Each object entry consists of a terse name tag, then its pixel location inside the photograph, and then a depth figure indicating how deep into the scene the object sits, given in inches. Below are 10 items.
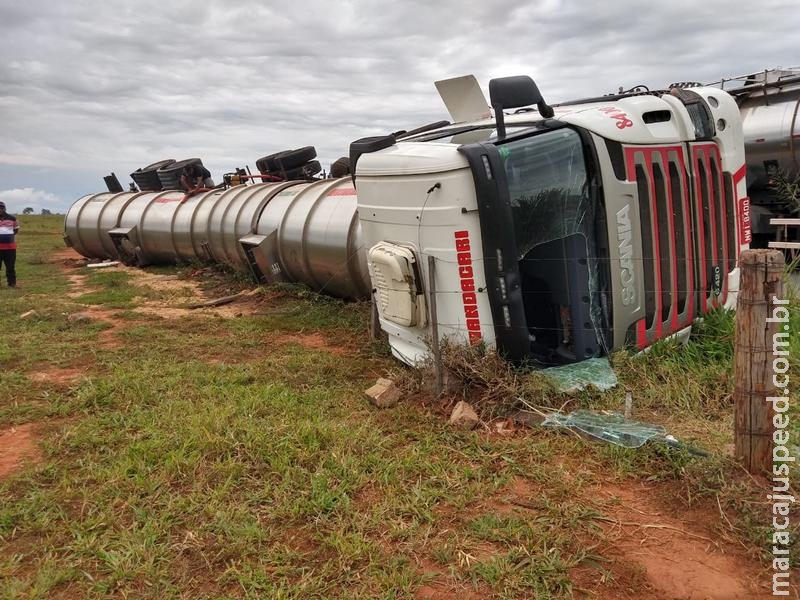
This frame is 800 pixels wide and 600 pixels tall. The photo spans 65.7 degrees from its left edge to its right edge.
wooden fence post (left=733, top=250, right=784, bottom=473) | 118.4
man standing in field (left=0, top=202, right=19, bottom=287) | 485.7
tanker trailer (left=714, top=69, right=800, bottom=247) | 359.6
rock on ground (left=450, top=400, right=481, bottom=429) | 166.6
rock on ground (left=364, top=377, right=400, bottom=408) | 185.8
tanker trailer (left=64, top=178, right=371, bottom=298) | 345.1
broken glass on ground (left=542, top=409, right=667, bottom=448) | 147.5
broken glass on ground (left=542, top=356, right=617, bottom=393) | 174.7
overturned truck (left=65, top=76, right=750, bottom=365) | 173.9
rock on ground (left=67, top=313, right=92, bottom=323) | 331.7
